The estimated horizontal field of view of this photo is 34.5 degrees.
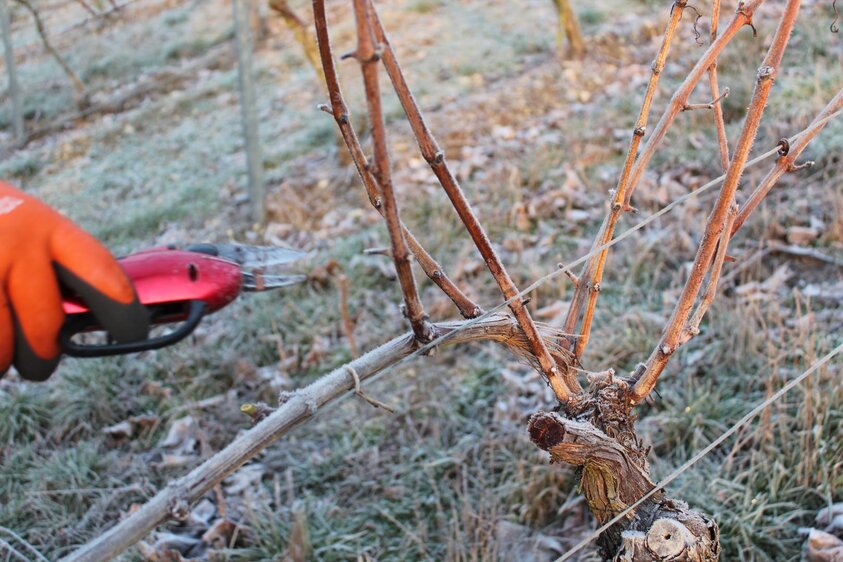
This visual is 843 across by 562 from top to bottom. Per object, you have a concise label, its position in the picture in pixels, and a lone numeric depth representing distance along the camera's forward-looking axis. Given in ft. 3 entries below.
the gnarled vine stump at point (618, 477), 2.96
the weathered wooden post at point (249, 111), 6.92
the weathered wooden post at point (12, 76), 10.93
